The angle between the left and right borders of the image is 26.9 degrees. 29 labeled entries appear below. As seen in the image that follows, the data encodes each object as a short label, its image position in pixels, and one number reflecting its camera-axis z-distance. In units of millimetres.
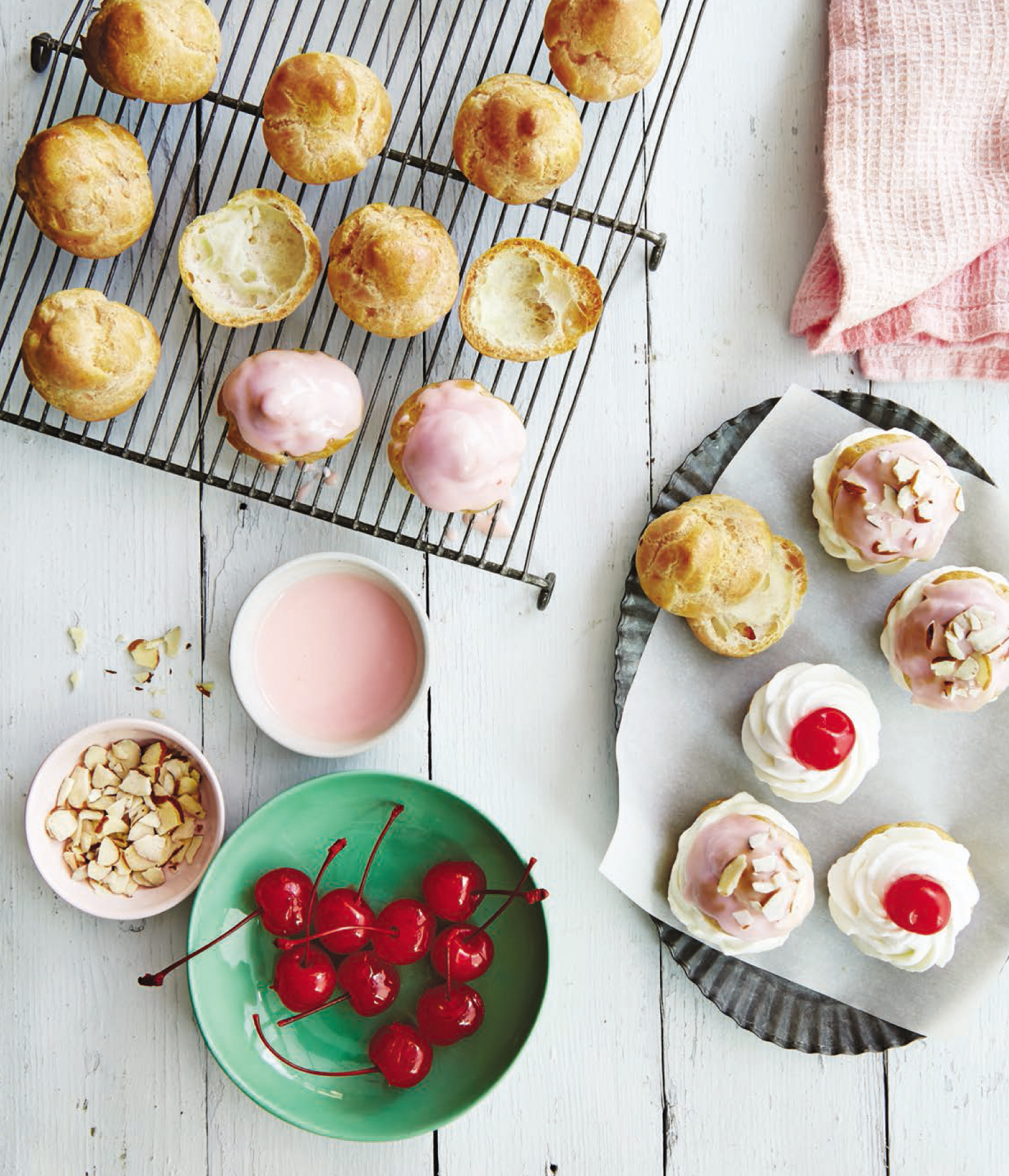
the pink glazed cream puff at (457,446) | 839
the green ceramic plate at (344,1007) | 867
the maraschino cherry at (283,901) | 858
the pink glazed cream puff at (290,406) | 841
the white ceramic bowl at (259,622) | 867
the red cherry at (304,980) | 856
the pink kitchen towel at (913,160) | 880
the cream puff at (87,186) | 828
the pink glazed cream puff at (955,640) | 857
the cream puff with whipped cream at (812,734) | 857
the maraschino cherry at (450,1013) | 860
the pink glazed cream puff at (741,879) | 853
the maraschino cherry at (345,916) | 860
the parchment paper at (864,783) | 885
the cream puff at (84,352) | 831
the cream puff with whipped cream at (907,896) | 856
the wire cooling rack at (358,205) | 880
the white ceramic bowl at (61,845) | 862
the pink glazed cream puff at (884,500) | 859
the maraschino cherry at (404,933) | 860
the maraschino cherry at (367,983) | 862
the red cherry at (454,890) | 861
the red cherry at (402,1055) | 859
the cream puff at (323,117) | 831
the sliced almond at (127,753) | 875
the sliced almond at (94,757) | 873
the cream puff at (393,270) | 835
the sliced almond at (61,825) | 866
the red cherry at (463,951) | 858
